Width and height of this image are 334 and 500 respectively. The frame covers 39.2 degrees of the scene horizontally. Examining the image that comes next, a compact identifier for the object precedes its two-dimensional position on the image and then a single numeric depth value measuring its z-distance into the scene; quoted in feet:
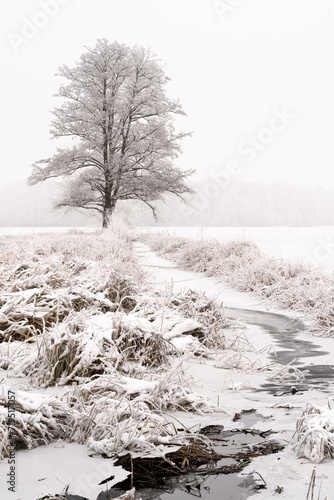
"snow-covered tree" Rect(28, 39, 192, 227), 71.72
